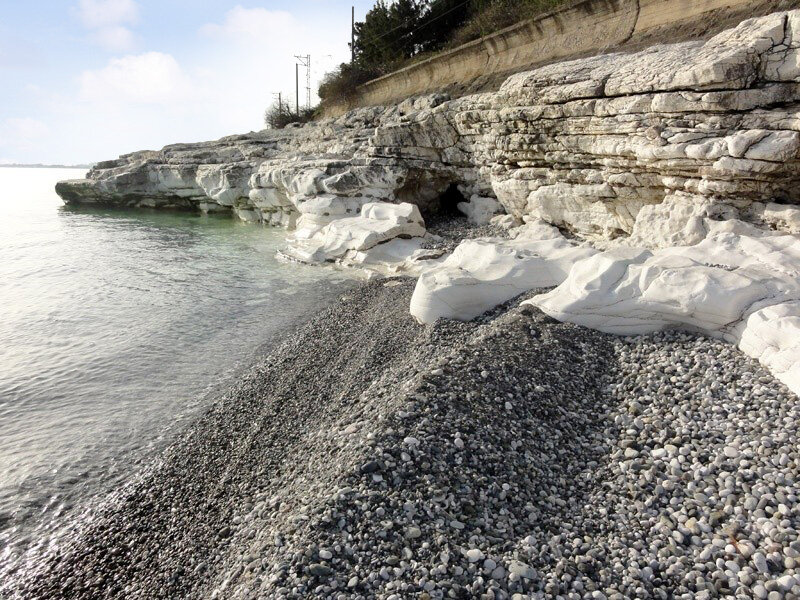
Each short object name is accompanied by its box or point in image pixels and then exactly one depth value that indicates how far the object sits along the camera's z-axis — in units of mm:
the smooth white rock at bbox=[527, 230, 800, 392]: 5141
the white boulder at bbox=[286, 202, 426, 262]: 13852
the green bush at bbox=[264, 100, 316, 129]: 43750
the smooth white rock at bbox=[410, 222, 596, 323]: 7844
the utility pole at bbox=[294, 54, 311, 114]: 51594
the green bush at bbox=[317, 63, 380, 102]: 33969
